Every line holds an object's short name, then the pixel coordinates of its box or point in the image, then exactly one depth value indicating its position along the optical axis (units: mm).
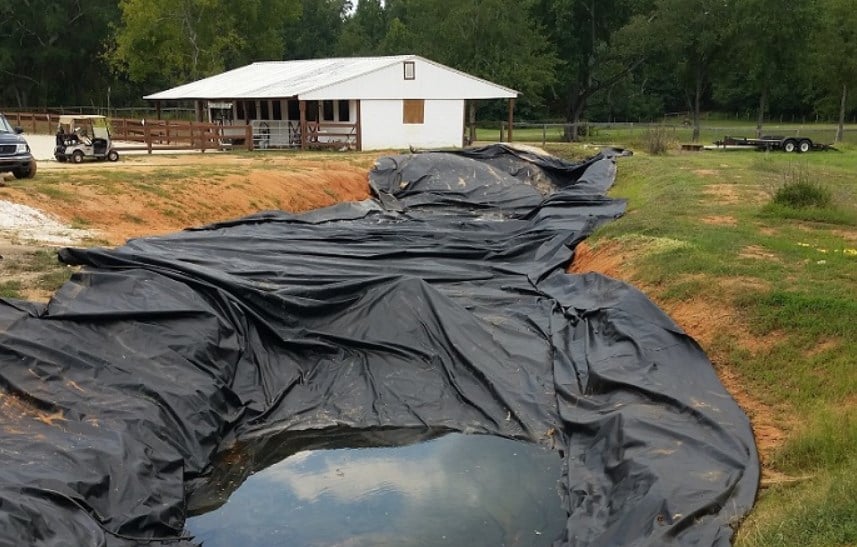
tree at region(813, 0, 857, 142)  32094
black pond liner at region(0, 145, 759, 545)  5281
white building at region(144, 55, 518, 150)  25766
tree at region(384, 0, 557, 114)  36094
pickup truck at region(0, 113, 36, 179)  14609
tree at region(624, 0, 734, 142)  35125
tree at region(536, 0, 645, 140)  38250
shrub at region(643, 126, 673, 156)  24953
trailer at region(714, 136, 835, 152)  27219
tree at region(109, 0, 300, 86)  38875
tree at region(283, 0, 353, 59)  63938
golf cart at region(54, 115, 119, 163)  19766
